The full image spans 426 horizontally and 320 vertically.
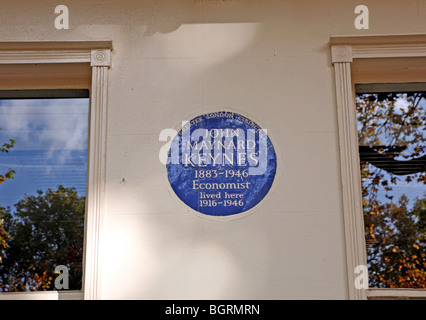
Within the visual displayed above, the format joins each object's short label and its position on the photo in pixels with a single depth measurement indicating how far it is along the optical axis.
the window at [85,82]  5.40
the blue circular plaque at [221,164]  5.52
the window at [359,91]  5.34
